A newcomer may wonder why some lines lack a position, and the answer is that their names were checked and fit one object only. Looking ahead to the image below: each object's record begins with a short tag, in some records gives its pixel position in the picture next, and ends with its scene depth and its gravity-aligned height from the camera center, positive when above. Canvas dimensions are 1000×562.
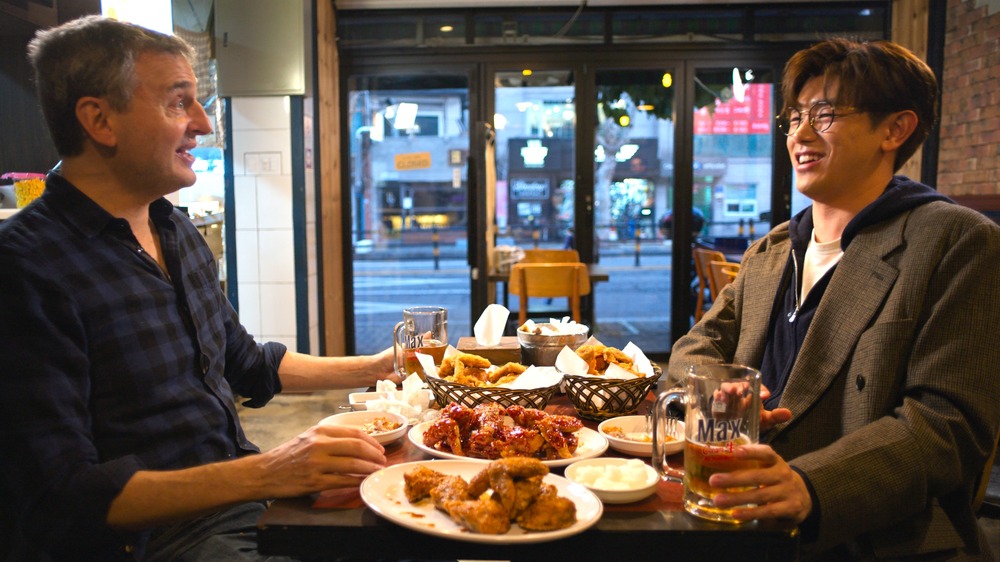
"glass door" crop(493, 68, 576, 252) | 5.86 +0.49
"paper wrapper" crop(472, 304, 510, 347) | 1.88 -0.28
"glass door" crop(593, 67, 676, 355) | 5.88 +0.38
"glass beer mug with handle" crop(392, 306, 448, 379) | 1.68 -0.27
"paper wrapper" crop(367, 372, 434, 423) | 1.48 -0.38
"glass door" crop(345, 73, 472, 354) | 6.00 +0.40
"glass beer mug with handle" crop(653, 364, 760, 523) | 1.03 -0.30
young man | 1.20 -0.23
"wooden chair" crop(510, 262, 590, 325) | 4.56 -0.41
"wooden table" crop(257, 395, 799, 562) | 0.99 -0.44
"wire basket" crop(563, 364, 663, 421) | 1.45 -0.36
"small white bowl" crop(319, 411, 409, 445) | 1.40 -0.39
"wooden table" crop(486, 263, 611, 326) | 4.70 -0.41
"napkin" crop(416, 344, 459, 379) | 1.52 -0.31
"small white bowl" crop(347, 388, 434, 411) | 1.54 -0.39
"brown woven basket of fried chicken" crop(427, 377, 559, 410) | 1.39 -0.34
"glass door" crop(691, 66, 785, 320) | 5.84 +0.56
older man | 1.14 -0.24
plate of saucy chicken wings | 1.22 -0.37
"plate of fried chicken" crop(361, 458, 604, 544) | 0.97 -0.40
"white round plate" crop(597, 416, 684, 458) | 1.27 -0.40
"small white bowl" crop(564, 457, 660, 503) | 1.07 -0.40
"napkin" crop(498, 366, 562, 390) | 1.46 -0.32
